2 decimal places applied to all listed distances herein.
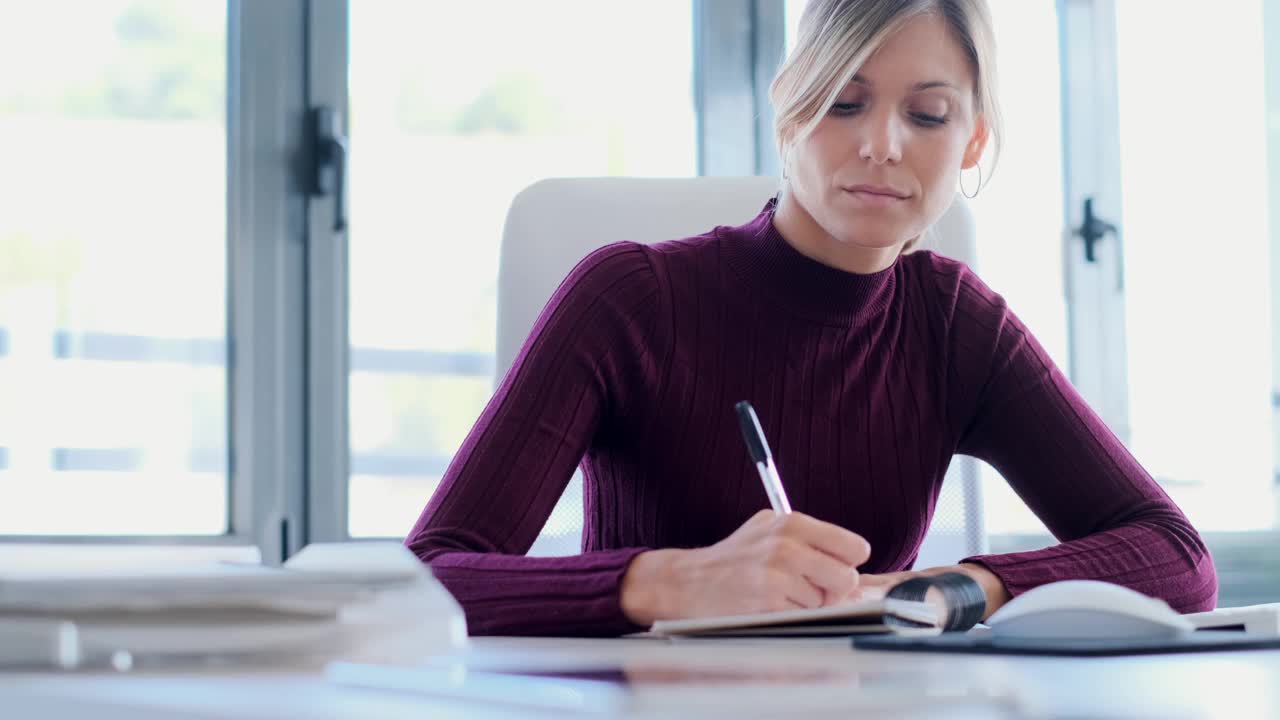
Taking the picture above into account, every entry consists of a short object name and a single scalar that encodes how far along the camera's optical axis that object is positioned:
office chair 1.38
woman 1.22
